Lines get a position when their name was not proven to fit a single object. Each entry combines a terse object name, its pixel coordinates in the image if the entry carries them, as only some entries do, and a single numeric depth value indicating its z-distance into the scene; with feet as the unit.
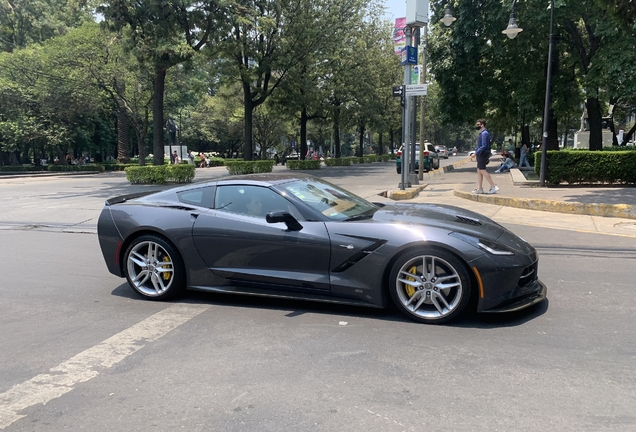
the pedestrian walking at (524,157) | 92.78
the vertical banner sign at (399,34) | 48.86
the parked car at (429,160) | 82.91
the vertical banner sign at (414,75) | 48.11
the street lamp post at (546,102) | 45.55
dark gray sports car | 14.06
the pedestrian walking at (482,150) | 39.09
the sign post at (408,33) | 46.98
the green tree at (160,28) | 64.75
